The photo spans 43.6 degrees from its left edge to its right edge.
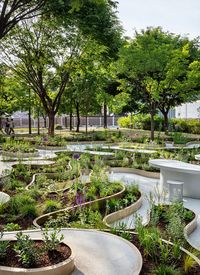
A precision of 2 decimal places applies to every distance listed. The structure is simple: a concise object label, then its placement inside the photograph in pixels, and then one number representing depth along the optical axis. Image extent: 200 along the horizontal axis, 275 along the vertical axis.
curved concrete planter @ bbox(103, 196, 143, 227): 3.99
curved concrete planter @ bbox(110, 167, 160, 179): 6.66
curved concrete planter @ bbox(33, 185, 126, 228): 3.82
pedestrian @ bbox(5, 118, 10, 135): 15.77
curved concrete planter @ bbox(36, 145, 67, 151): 10.50
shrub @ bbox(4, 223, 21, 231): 3.45
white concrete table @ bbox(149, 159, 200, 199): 5.13
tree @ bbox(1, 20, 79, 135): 13.61
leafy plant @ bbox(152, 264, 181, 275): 2.47
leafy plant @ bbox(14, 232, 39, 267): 2.42
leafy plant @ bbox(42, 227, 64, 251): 2.59
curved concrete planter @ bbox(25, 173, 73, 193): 5.06
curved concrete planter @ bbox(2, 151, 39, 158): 8.82
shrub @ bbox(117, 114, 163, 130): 19.38
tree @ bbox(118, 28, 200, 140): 11.71
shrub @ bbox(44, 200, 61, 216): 4.19
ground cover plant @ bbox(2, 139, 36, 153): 9.14
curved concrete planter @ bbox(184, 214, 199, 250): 3.71
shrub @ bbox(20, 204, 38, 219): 4.02
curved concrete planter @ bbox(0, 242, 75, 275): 2.32
